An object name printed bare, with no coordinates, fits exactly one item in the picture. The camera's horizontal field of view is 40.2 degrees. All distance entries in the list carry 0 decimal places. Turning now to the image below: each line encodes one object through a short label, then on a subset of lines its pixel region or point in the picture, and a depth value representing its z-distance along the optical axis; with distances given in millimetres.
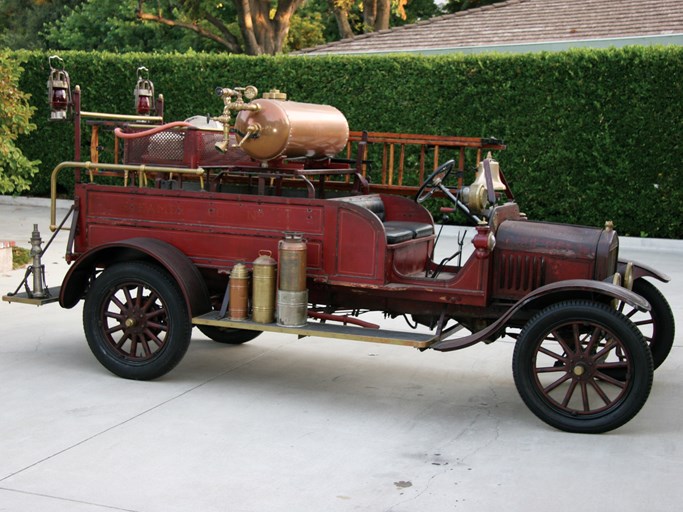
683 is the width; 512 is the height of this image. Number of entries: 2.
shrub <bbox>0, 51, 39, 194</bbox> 10478
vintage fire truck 5098
